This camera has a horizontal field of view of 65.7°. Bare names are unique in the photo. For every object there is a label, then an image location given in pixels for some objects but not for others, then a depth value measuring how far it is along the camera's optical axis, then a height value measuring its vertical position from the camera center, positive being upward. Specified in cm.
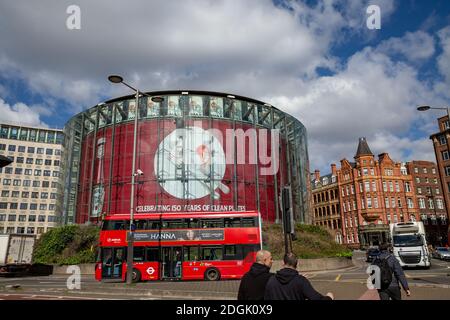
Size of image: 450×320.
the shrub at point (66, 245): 3506 +82
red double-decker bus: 2208 +31
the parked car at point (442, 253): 3851 -107
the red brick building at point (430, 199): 7750 +1025
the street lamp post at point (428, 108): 1802 +685
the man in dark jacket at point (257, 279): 544 -47
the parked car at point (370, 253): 3685 -82
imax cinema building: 3897 +1061
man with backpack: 801 -75
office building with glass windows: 9406 +2032
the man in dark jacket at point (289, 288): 451 -52
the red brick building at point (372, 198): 7450 +1019
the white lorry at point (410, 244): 2625 +3
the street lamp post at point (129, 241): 1792 +51
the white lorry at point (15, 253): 3006 +9
